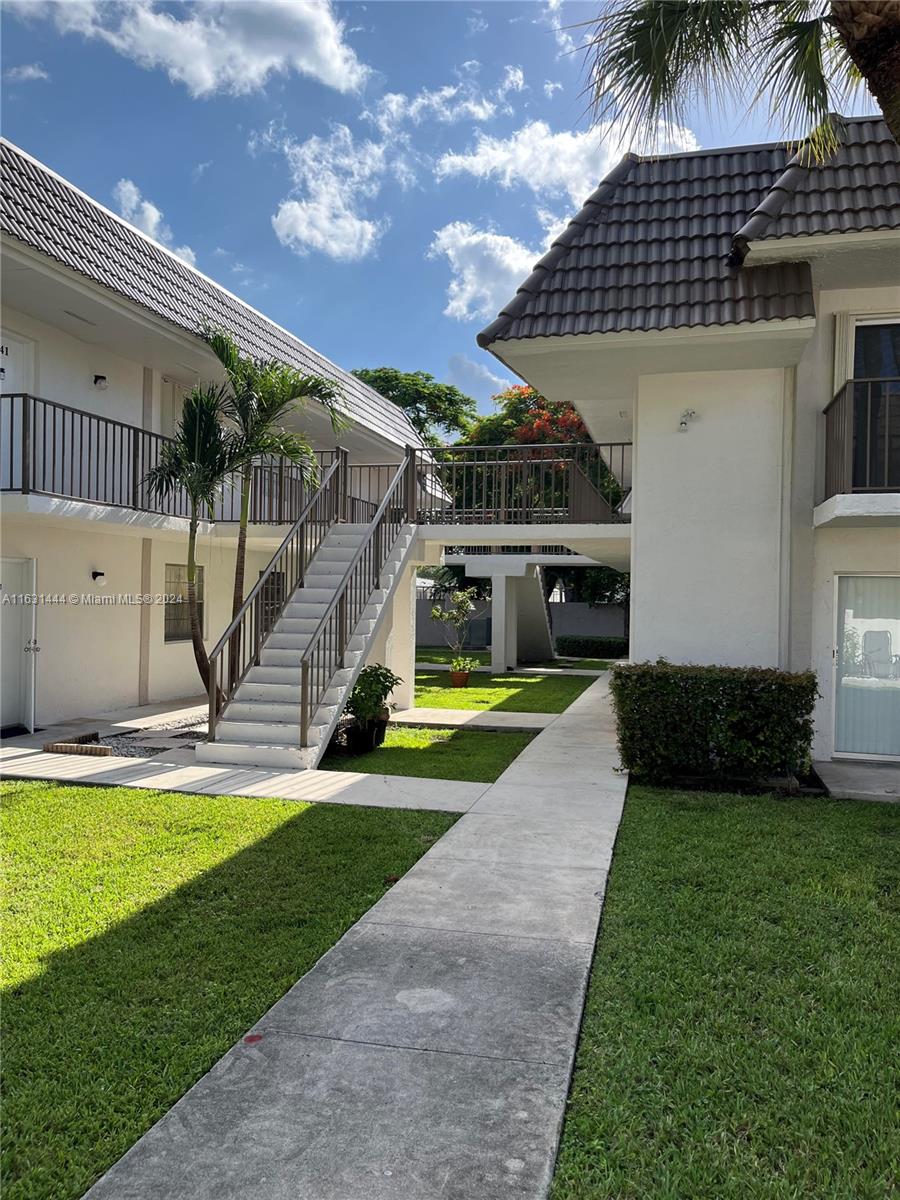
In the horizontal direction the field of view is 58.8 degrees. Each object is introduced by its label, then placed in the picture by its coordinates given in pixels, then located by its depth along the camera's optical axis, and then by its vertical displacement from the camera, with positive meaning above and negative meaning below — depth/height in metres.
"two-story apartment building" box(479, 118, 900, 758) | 8.62 +2.16
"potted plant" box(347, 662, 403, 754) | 10.00 -1.28
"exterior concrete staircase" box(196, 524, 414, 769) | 8.94 -0.99
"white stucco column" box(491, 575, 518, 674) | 21.50 -0.46
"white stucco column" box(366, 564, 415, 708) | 13.30 -0.65
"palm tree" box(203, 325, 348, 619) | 10.39 +2.64
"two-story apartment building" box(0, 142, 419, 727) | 9.92 +2.07
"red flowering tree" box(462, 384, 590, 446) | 27.41 +7.19
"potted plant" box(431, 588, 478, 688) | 20.27 -0.29
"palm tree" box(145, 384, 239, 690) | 10.07 +1.86
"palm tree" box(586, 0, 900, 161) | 5.10 +3.66
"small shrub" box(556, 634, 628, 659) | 29.23 -1.46
